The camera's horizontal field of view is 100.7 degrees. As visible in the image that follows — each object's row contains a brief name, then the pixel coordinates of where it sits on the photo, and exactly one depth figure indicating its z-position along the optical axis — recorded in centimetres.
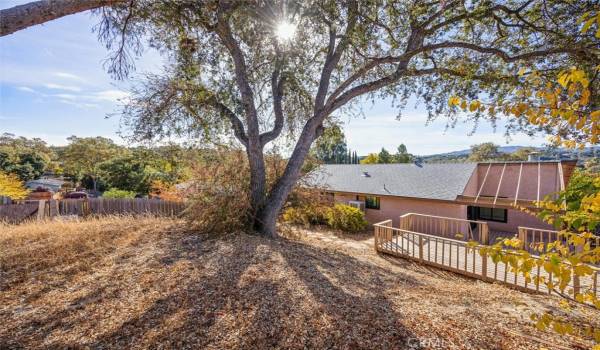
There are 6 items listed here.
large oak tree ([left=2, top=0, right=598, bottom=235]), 505
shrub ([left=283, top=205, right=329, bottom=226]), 792
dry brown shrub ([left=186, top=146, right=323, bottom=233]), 601
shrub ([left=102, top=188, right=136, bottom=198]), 1602
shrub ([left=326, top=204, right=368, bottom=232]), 1159
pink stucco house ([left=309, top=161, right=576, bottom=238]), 1109
